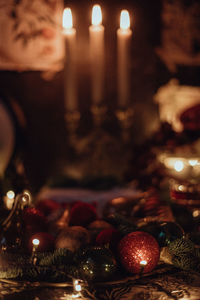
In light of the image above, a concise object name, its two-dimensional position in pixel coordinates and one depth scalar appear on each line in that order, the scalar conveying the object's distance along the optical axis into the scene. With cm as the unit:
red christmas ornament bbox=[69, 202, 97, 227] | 123
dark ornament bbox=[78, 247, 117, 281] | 94
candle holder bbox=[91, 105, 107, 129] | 231
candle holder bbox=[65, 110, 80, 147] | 226
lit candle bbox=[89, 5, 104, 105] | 186
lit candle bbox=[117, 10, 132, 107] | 207
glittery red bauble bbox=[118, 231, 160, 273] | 99
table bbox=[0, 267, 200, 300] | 88
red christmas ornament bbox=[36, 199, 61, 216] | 148
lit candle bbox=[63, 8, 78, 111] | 195
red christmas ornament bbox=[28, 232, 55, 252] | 108
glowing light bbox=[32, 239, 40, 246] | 104
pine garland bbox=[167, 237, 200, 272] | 99
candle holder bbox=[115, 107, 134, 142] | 225
